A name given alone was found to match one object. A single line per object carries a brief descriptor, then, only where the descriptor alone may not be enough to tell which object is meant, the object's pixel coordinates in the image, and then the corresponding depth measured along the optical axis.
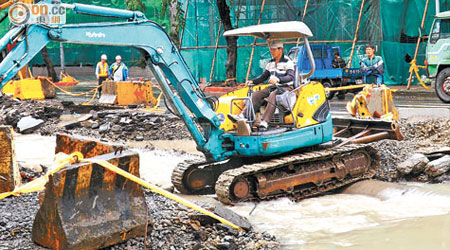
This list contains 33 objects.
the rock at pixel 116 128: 15.70
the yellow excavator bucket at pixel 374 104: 12.74
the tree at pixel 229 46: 24.95
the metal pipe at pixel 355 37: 24.66
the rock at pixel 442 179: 9.64
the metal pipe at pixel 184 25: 29.34
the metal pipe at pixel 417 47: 23.66
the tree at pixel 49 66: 34.16
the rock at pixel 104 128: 15.79
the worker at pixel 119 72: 21.47
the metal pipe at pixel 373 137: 10.67
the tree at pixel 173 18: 26.70
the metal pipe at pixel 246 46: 25.38
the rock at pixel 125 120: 15.85
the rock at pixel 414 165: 9.88
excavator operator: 9.27
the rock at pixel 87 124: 16.51
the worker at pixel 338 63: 21.97
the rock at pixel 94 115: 16.87
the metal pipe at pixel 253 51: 26.56
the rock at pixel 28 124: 16.71
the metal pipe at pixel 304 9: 25.96
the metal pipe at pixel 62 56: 37.59
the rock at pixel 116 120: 16.11
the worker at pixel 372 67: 14.99
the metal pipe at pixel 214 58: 27.86
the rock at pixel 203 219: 6.59
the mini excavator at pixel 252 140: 8.63
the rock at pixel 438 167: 9.73
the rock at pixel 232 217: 6.83
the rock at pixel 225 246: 6.23
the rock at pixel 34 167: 8.64
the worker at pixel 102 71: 22.80
